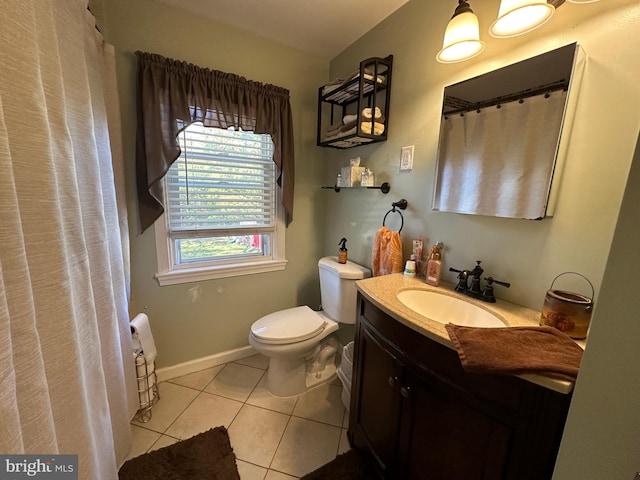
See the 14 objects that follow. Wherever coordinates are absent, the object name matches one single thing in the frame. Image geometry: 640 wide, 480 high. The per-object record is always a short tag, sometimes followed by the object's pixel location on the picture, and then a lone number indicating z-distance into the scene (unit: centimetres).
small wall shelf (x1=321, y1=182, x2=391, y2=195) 156
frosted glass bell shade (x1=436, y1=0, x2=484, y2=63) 91
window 167
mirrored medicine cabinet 86
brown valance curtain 144
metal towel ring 145
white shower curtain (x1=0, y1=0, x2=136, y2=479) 52
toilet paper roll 141
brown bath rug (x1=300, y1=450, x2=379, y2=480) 118
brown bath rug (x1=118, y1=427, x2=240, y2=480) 117
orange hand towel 143
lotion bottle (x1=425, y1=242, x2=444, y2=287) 121
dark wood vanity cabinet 62
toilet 152
